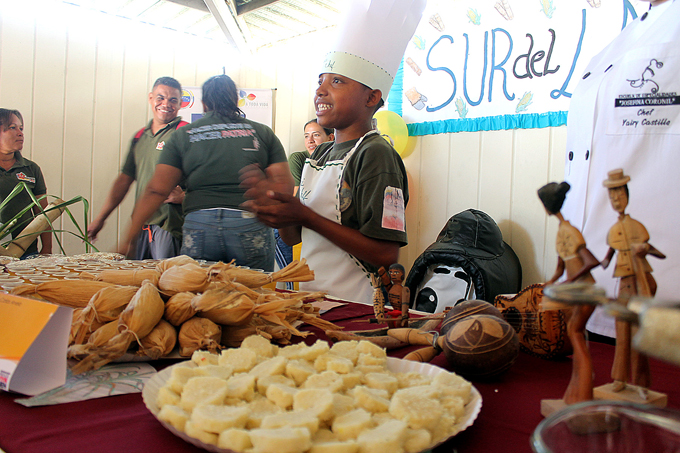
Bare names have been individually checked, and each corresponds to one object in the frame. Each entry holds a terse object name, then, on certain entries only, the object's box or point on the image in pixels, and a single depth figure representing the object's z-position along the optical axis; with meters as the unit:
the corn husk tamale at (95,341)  0.60
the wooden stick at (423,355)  0.65
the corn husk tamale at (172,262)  0.85
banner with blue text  2.38
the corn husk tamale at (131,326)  0.61
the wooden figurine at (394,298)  0.87
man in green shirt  2.60
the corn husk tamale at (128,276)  0.81
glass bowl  0.32
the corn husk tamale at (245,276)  0.83
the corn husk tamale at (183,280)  0.73
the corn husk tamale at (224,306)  0.70
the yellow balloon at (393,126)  3.18
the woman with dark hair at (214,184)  1.86
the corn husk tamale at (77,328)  0.65
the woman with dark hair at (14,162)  2.95
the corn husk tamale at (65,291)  0.73
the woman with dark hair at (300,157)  3.20
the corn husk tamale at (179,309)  0.69
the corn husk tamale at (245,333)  0.75
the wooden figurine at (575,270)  0.45
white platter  0.40
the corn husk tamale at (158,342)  0.66
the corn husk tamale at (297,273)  0.92
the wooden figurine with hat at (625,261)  0.44
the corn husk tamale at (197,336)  0.69
